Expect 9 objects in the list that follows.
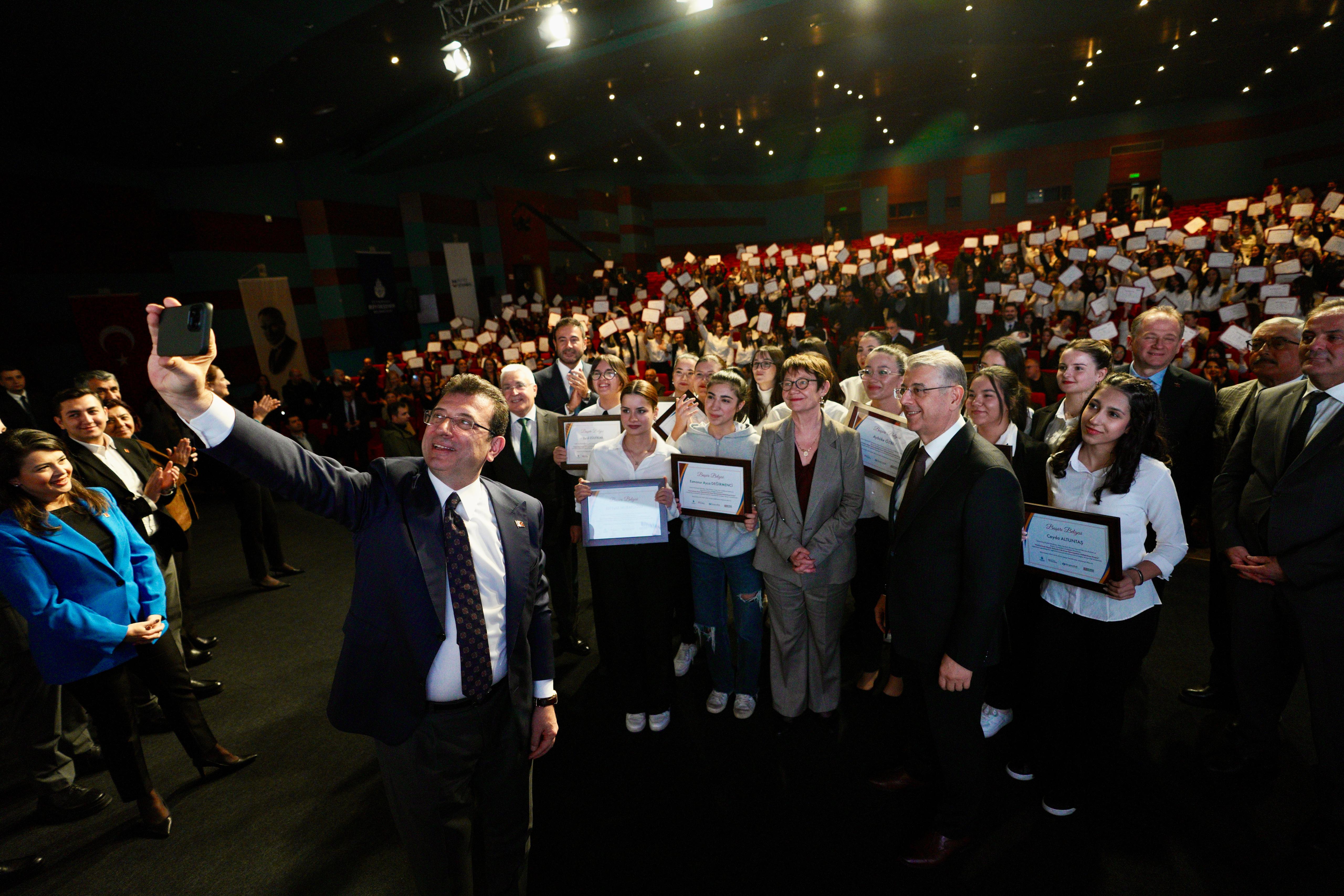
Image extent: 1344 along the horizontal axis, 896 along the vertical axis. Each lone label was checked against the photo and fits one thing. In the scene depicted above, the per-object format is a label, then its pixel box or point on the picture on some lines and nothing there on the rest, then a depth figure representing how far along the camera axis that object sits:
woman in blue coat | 2.06
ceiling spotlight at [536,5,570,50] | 8.31
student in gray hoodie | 2.76
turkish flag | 8.27
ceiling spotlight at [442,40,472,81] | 8.49
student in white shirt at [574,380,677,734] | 2.71
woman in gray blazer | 2.52
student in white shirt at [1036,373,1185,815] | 2.01
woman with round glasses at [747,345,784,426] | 4.06
